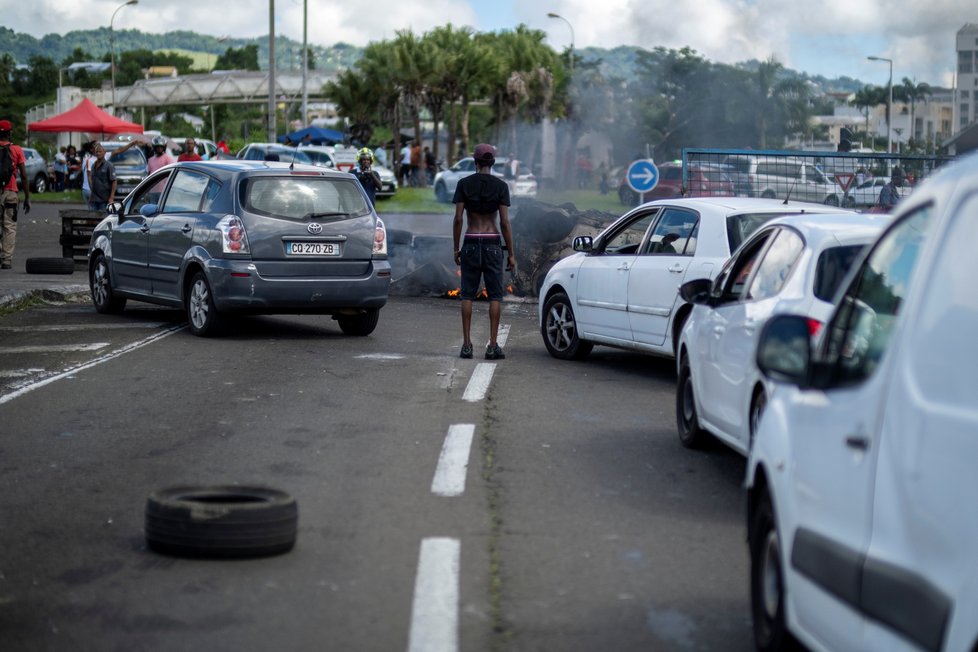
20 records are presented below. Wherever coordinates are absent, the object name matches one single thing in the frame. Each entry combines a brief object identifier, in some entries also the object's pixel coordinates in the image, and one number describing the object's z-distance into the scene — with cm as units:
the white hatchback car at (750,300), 710
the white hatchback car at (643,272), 1091
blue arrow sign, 2452
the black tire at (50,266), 2128
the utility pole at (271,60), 4475
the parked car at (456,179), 4638
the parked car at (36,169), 5219
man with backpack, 2034
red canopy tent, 4578
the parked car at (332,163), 4797
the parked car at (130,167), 4262
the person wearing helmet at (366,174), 2238
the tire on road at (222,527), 568
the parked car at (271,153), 4353
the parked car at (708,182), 1772
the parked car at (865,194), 1744
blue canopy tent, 6419
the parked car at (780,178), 1715
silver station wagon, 1342
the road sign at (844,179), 1747
